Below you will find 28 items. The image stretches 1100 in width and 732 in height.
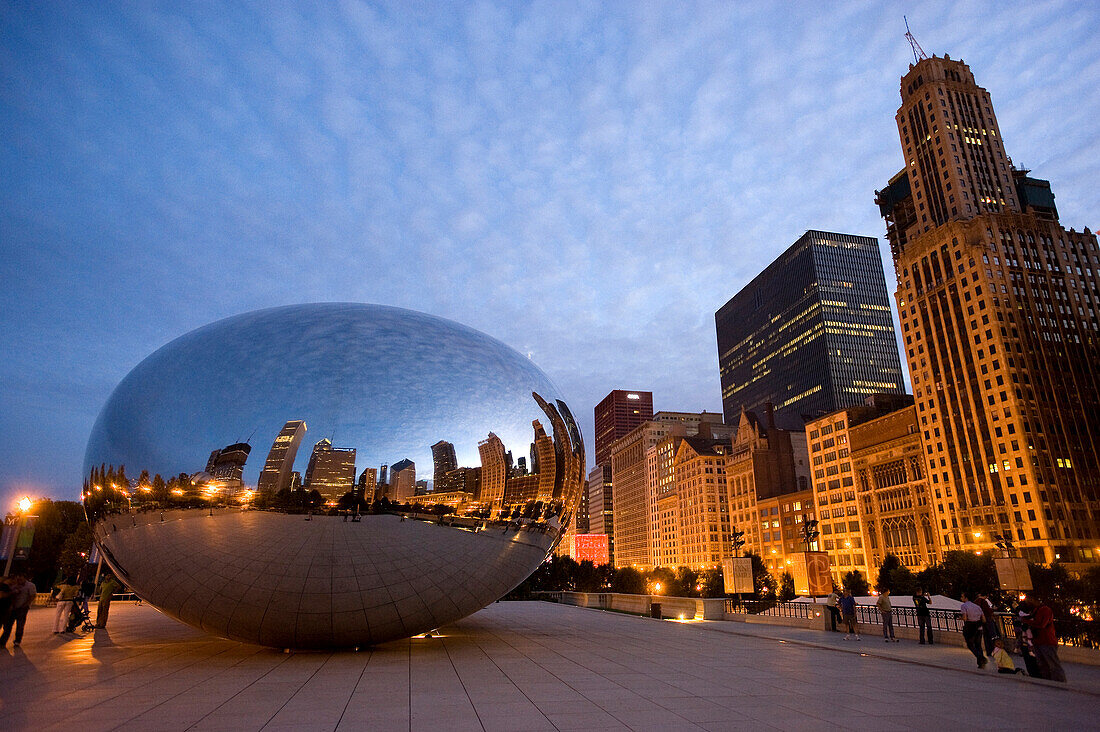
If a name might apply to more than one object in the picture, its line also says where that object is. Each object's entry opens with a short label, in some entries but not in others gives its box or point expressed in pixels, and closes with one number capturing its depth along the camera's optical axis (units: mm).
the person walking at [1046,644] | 9070
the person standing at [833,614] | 18266
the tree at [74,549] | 50969
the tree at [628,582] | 80250
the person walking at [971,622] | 10759
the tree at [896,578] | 67875
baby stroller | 15285
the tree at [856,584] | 80438
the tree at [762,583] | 81550
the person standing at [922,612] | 14453
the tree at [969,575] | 58094
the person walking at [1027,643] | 9438
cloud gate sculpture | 8633
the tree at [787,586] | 79525
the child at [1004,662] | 9688
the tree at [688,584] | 87562
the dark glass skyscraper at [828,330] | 169375
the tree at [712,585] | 78606
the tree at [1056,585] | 51816
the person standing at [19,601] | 12023
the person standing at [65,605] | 14665
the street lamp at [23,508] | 32062
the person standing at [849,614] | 16359
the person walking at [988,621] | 11336
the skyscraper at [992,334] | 83188
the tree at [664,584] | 91875
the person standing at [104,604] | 16328
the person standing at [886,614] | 15227
